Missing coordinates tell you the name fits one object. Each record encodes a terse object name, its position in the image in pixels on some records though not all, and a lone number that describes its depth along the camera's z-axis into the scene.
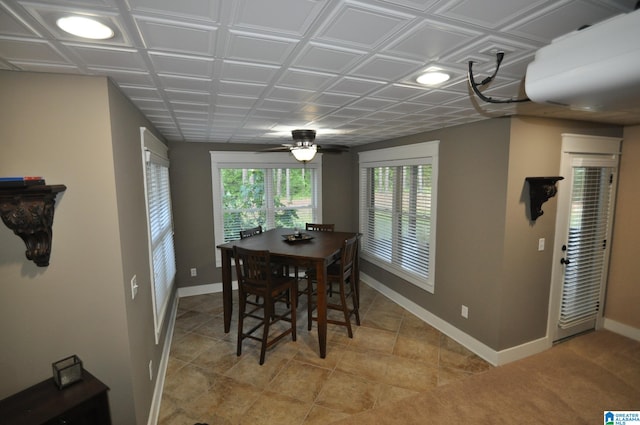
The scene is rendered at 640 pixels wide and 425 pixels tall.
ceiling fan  2.88
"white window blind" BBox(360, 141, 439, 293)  3.55
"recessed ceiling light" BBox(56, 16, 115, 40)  0.95
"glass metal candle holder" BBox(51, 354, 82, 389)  1.47
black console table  1.32
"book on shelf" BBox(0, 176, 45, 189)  1.26
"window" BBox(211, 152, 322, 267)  4.52
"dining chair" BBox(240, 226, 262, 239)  3.93
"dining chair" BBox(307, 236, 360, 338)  3.16
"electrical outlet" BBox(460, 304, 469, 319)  3.07
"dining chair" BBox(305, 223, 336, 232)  4.40
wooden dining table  2.93
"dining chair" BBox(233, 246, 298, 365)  2.76
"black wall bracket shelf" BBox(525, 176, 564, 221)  2.61
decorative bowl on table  3.59
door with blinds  2.88
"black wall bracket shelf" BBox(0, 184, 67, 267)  1.32
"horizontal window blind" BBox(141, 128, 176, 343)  2.47
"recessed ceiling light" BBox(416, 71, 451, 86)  1.49
